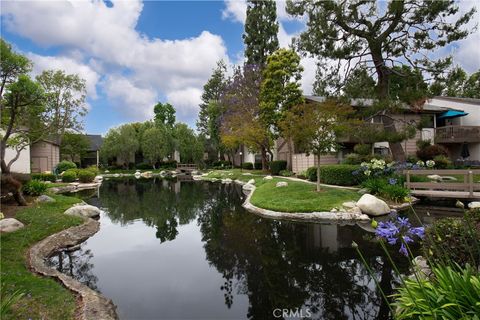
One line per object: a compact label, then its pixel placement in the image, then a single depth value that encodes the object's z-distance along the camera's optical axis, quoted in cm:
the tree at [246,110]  2444
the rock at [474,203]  1030
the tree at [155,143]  4041
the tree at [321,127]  1242
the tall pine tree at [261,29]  2884
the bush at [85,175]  2502
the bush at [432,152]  2048
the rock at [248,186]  1978
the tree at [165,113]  5072
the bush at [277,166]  2502
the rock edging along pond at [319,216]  1002
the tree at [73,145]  3859
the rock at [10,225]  747
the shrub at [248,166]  3439
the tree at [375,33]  1233
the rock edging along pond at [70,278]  405
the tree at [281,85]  2109
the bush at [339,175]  1529
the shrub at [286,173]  2291
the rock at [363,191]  1279
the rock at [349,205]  1059
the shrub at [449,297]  258
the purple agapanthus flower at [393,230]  253
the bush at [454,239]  389
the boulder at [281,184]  1467
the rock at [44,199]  1168
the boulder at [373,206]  1025
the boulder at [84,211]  1039
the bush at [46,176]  2119
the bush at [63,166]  2728
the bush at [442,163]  1850
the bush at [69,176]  2383
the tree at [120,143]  4103
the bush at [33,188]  1232
